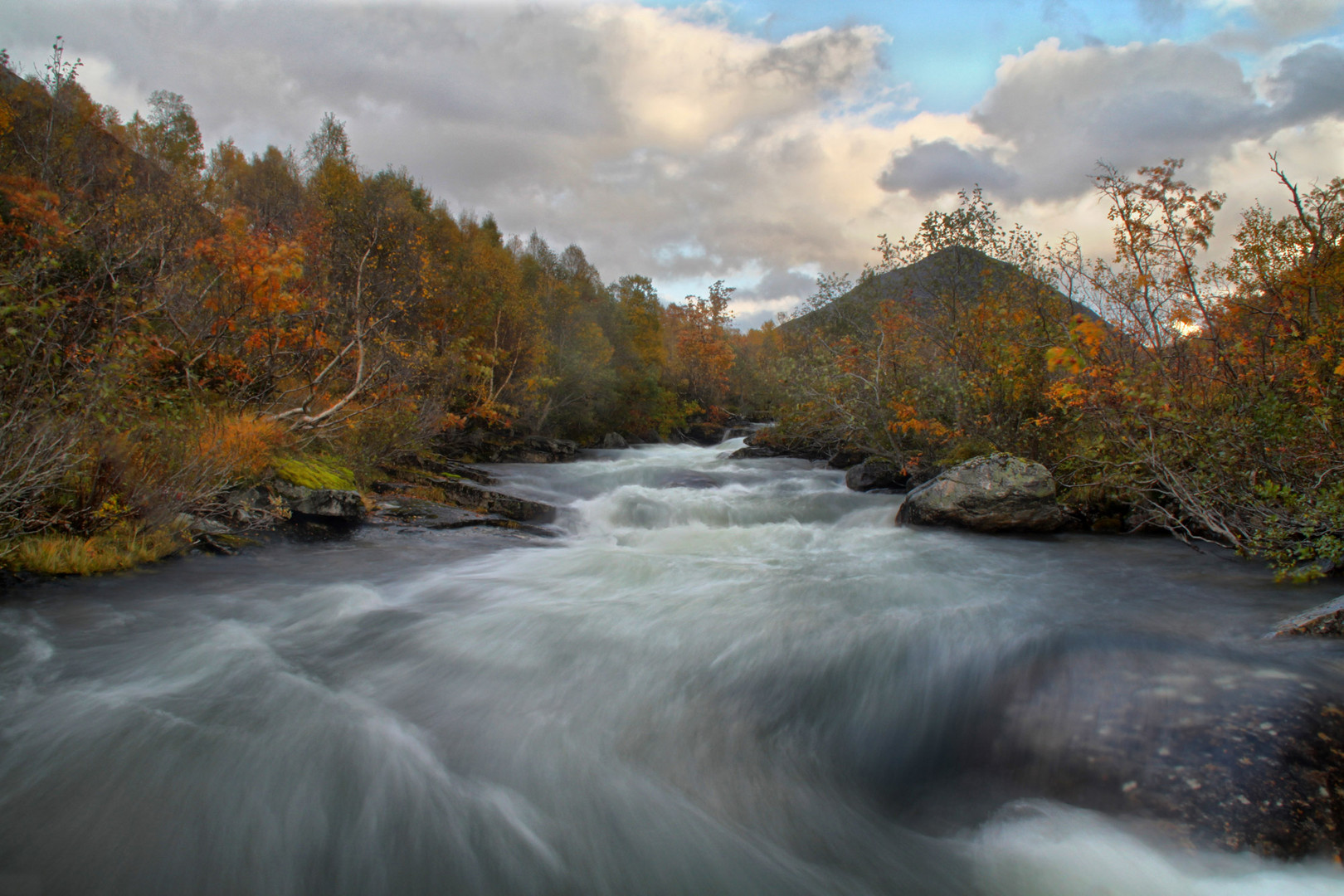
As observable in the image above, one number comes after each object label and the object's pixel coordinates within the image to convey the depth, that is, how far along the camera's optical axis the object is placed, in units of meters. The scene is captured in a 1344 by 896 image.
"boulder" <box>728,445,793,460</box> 24.28
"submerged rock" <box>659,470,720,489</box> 15.64
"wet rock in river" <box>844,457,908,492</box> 14.69
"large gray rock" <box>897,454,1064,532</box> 9.55
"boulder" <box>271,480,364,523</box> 8.55
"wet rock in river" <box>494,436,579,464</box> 22.97
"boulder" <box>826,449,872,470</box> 19.48
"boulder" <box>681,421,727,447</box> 38.75
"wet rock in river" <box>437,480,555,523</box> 11.17
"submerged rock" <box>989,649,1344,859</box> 2.78
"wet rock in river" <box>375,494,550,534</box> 9.59
